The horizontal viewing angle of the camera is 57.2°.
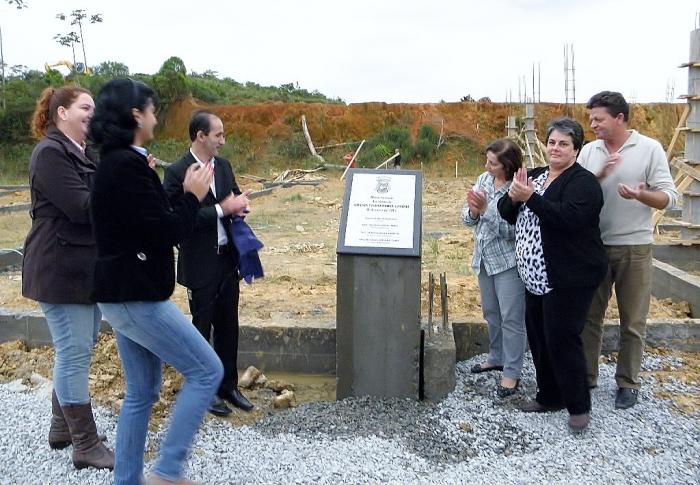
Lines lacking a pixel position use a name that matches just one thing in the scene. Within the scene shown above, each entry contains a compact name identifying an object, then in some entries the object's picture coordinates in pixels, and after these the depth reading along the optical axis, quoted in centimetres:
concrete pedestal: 427
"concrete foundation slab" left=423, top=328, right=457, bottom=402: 434
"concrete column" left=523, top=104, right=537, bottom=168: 2005
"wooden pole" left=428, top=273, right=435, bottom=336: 462
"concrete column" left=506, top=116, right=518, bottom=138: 2542
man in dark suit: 412
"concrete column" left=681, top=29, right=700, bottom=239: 877
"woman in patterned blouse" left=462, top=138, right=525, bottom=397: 446
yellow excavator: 3363
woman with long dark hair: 267
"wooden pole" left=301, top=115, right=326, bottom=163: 3193
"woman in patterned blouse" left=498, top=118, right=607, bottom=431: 374
